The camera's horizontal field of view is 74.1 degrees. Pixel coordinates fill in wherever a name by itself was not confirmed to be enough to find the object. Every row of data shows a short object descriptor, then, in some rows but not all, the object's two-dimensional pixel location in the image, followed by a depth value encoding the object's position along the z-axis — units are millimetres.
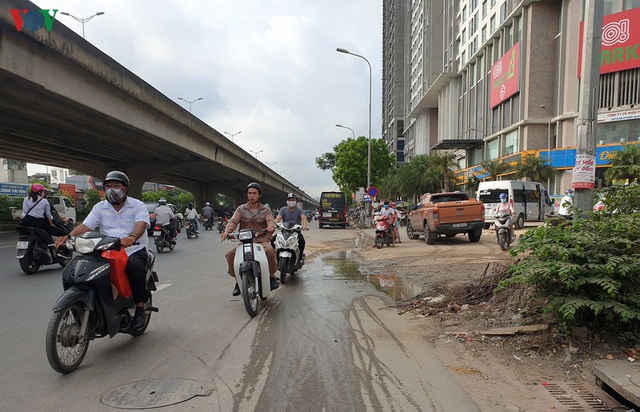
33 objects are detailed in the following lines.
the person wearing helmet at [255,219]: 6273
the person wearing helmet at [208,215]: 27409
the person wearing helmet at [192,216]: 19625
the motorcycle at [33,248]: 8820
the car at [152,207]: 18009
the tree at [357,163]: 51531
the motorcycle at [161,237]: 13422
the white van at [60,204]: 20000
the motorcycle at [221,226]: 23228
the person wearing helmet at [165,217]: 13562
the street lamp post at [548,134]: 36678
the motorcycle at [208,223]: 27328
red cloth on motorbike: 3920
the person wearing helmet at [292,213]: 8427
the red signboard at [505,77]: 39094
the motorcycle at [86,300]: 3539
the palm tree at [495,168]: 38428
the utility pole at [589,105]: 5660
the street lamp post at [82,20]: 18336
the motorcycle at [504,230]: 11727
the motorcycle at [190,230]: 19545
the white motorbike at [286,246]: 7812
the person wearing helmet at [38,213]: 8844
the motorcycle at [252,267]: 5629
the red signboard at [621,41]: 31234
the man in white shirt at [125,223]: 4266
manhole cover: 3125
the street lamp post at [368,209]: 31797
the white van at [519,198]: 20775
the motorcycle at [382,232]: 14540
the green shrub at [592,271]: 3818
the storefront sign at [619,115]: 32172
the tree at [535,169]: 34438
